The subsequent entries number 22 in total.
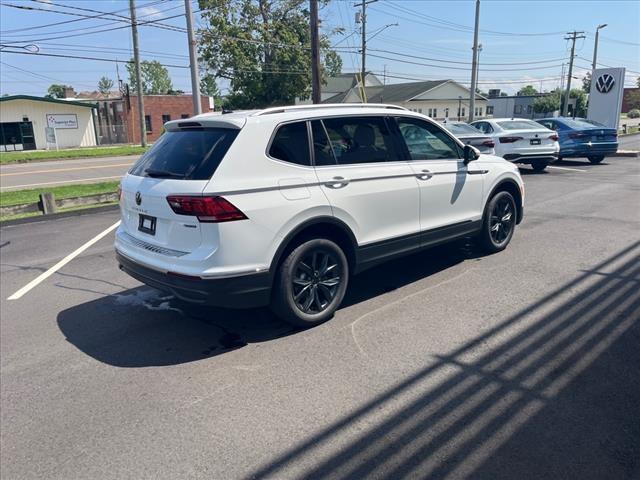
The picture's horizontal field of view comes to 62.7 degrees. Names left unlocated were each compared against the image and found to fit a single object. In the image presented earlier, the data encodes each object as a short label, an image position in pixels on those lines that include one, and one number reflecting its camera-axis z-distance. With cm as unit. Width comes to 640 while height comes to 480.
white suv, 402
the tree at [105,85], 13725
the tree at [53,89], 12484
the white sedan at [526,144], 1484
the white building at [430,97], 7038
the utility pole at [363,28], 3913
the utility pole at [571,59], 4958
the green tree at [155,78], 11962
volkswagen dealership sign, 2375
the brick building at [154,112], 5006
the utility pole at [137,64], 3303
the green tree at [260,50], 4209
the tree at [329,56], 4882
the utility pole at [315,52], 2028
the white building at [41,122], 4250
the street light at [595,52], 4859
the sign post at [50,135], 4409
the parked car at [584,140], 1703
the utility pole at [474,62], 3052
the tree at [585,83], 8475
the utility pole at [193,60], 1730
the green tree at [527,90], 14799
